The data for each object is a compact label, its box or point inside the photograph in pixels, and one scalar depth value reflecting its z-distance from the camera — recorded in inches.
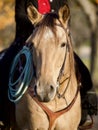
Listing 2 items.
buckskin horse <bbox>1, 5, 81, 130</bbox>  496.7
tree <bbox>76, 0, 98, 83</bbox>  1503.6
